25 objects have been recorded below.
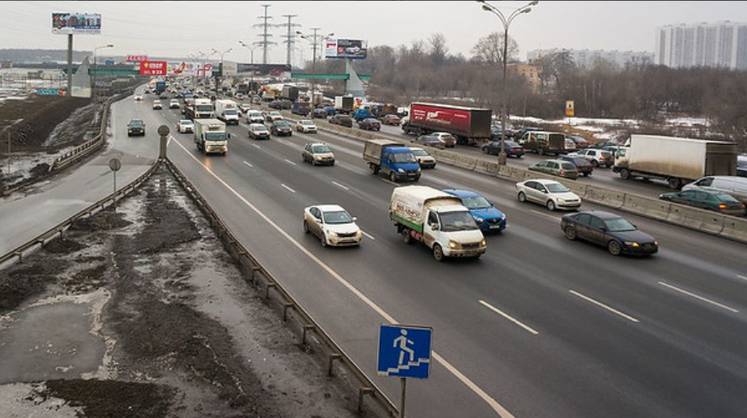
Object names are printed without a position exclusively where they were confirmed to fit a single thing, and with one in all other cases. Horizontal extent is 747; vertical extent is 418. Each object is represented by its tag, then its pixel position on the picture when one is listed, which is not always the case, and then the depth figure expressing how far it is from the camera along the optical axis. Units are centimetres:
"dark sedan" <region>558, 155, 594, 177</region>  4118
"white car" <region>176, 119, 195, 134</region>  6525
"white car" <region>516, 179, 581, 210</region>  2947
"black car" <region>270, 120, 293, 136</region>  6267
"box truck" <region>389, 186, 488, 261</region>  2050
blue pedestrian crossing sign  797
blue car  2466
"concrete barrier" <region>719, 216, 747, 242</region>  2462
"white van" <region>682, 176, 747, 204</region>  3055
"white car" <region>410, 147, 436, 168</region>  4331
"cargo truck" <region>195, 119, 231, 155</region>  4794
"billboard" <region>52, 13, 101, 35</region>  11762
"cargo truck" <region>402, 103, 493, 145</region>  5722
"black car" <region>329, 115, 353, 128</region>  7406
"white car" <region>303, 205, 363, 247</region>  2216
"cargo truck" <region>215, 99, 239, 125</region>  7362
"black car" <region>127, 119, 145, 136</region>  6331
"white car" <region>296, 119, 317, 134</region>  6712
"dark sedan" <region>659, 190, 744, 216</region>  2822
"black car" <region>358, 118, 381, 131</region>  7094
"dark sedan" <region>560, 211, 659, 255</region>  2158
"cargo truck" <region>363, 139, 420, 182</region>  3722
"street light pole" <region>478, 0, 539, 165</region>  3931
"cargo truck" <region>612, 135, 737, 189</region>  3553
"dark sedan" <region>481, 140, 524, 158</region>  4988
